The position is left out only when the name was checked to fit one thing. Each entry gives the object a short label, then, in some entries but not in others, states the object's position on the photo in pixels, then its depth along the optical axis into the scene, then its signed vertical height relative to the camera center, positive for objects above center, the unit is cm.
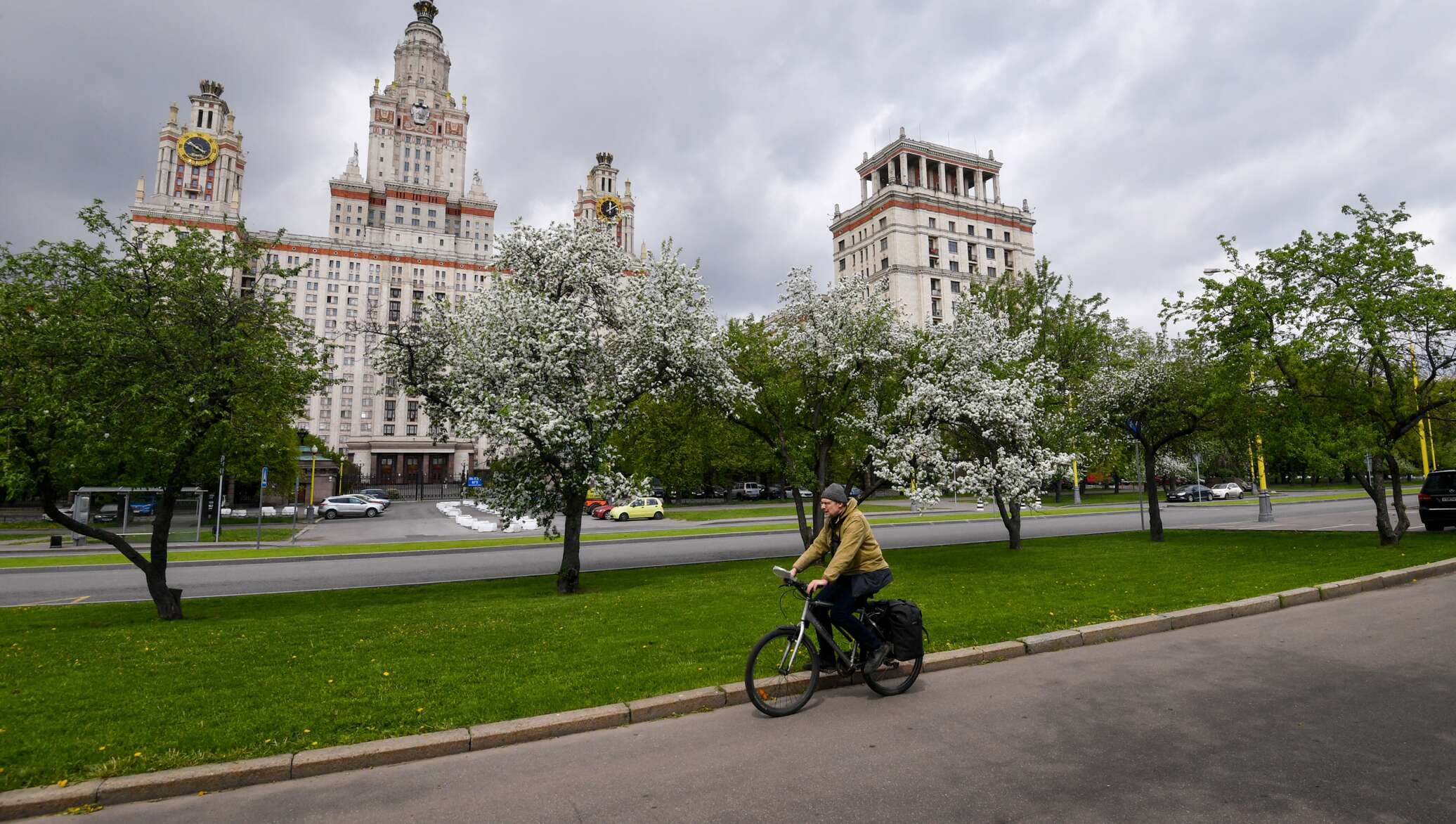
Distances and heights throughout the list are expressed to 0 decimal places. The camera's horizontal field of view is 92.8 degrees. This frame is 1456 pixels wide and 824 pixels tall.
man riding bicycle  600 -89
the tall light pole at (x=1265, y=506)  2745 -135
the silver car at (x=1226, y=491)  5128 -148
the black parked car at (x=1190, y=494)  4902 -153
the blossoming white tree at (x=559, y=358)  1180 +217
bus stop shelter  2732 -100
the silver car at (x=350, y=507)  4484 -182
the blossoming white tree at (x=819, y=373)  1585 +244
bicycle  576 -164
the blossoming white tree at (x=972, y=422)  1402 +112
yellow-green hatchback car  3862 -191
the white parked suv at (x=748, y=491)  6050 -130
